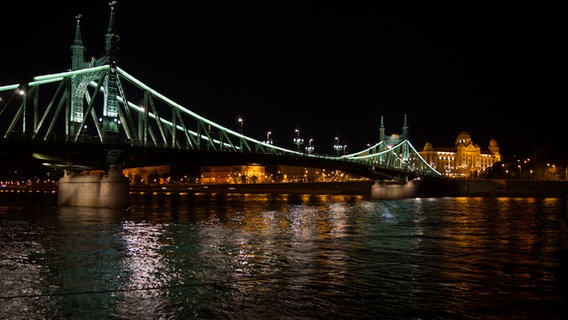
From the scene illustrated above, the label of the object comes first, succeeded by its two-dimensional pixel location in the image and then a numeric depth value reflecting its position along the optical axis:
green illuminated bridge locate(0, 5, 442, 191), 44.72
